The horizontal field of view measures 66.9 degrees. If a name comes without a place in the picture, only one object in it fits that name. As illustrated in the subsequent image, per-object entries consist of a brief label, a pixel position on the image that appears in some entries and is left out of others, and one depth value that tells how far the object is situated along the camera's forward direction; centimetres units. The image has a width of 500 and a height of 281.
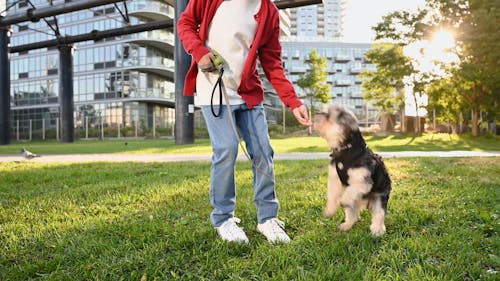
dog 268
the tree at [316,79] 3512
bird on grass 1004
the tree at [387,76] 2483
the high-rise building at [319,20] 11362
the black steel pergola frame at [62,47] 1759
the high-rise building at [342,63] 7750
